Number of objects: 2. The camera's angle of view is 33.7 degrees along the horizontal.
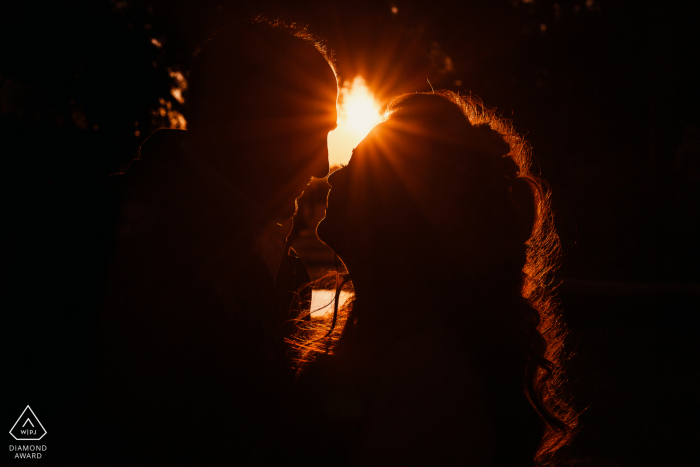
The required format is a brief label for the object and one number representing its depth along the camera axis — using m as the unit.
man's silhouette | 1.14
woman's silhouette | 1.13
